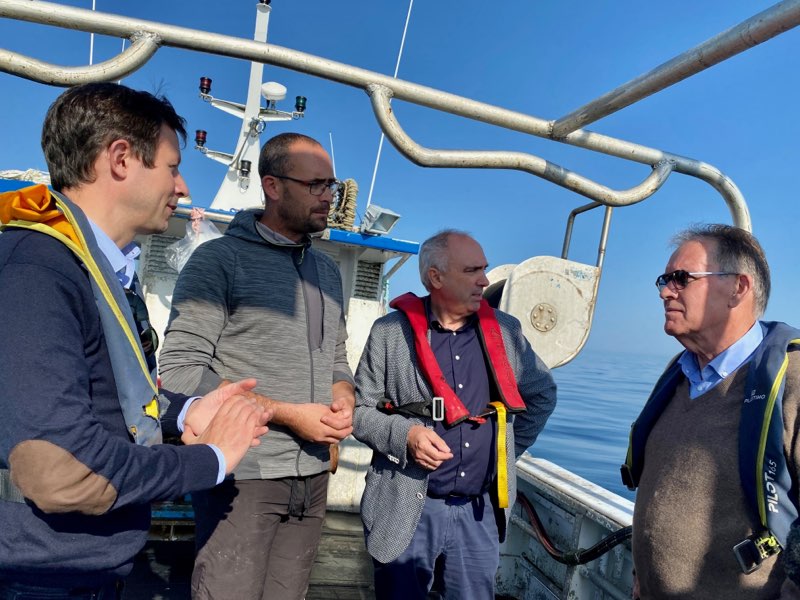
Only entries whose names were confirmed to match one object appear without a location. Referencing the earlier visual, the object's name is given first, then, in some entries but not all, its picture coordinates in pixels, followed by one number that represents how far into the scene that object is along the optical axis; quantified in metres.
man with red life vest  2.43
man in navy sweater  1.03
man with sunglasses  1.57
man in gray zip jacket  1.97
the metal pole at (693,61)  1.38
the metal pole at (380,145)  3.91
